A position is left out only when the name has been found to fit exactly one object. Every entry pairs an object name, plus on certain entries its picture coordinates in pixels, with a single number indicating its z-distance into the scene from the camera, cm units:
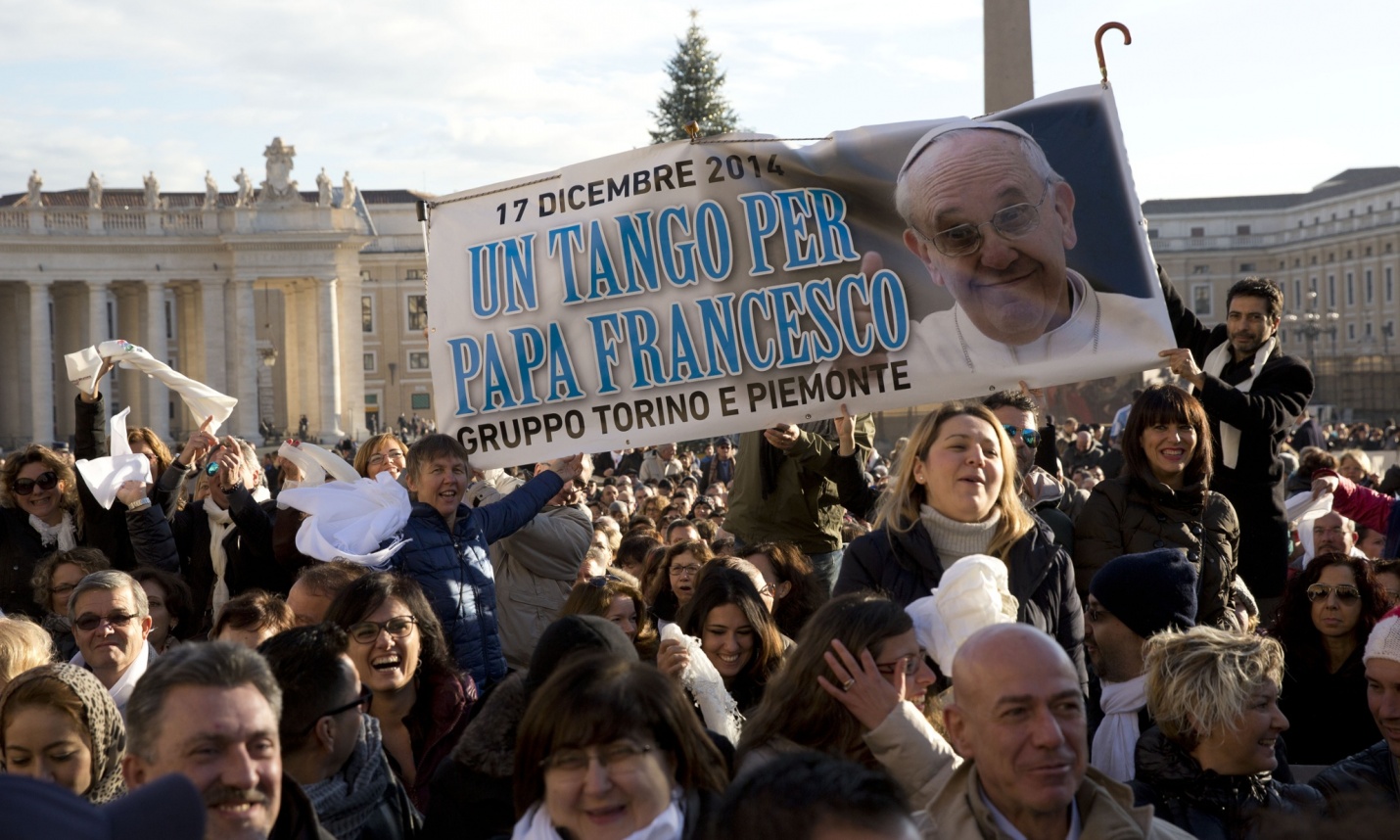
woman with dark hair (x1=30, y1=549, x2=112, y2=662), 596
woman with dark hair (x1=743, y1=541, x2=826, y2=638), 579
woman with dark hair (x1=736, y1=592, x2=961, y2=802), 337
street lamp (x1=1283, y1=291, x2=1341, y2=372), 5262
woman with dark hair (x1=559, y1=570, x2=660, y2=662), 551
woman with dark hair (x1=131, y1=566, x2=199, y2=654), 582
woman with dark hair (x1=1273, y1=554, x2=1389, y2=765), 479
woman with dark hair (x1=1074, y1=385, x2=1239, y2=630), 512
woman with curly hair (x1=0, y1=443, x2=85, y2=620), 685
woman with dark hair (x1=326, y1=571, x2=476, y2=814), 431
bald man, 296
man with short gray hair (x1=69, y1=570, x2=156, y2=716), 477
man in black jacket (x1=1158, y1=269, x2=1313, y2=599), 571
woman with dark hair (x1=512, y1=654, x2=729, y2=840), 292
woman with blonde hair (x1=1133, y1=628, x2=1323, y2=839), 361
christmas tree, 4803
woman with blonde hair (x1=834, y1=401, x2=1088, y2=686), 438
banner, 591
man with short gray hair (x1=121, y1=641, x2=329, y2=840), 284
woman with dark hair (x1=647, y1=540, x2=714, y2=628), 659
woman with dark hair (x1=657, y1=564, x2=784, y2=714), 472
